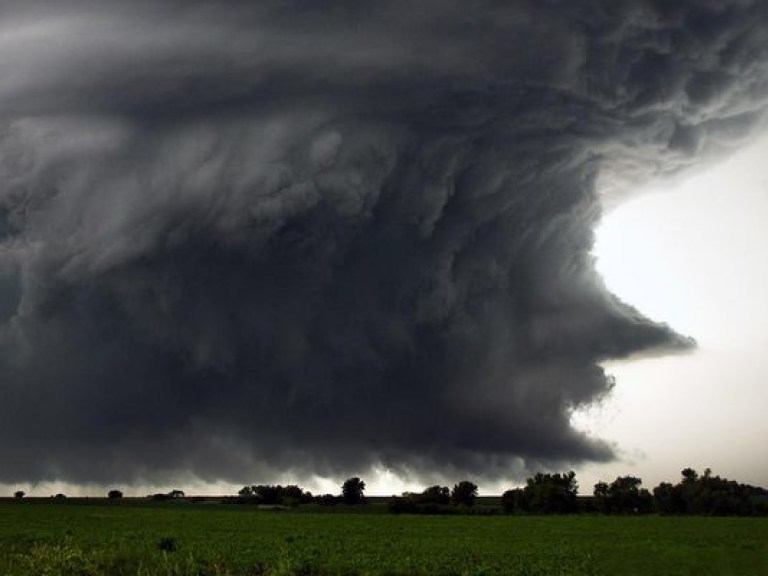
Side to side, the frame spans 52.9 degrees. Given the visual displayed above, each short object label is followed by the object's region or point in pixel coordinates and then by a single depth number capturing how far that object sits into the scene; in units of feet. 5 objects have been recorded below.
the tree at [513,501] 533.96
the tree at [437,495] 570.05
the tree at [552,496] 518.37
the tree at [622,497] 513.45
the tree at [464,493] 580.30
